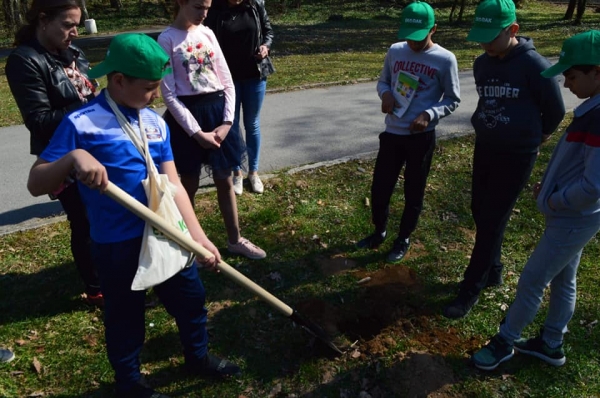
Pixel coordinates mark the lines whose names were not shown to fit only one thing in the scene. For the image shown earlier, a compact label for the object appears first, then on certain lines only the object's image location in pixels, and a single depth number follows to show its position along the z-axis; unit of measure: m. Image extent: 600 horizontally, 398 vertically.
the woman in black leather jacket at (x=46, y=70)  3.00
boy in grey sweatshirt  3.75
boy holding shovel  2.22
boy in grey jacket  2.50
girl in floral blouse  3.54
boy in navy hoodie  3.08
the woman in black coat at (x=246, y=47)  4.52
